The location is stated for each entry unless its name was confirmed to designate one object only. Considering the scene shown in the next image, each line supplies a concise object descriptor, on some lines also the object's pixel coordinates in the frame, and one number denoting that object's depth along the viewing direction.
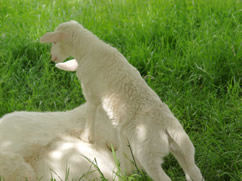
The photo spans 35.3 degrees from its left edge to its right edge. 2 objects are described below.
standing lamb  3.01
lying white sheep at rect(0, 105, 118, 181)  3.15
